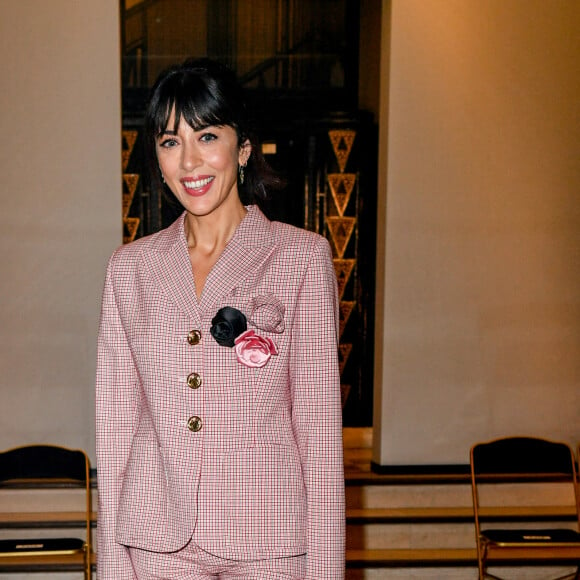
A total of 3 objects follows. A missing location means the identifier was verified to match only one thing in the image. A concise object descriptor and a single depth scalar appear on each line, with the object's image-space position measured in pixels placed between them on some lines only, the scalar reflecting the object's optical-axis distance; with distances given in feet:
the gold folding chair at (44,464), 14.79
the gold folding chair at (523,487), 14.89
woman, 5.95
